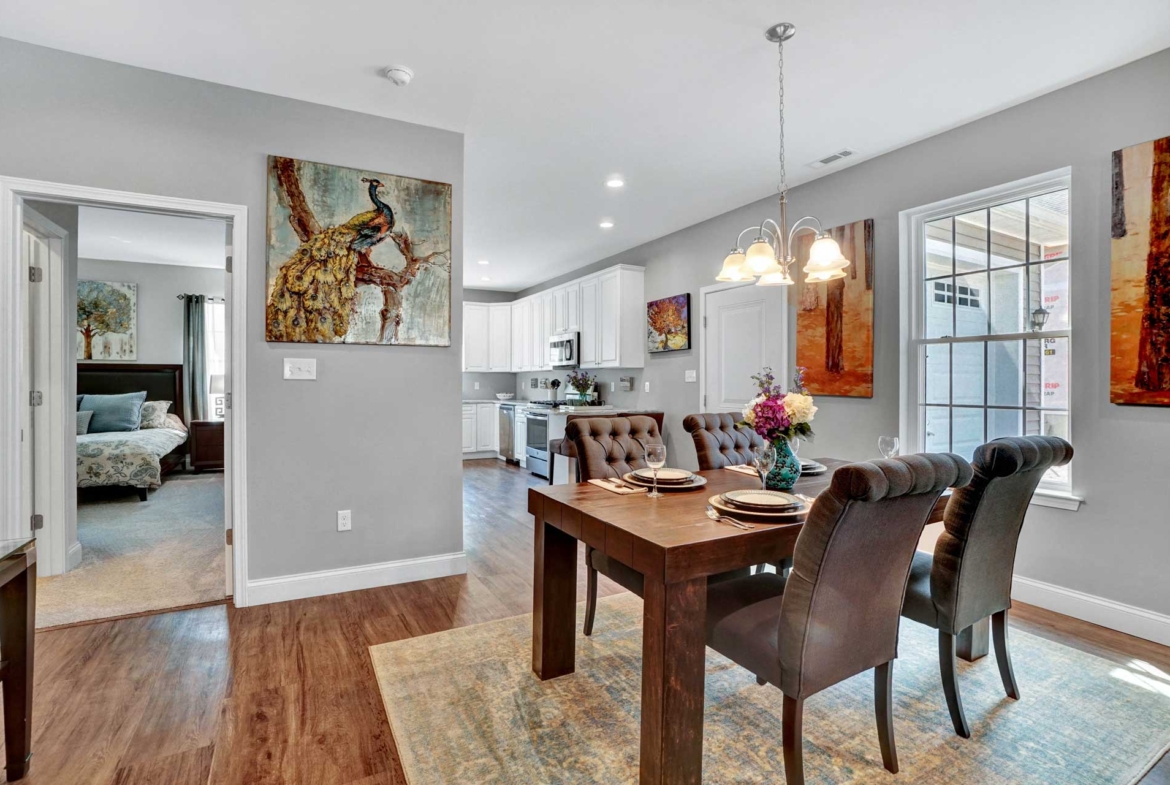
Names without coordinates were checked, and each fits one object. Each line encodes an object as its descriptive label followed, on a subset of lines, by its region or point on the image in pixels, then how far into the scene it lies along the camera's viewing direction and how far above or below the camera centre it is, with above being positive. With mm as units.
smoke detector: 2594 +1470
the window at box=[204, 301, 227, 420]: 7012 +475
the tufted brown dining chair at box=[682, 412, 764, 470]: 2801 -257
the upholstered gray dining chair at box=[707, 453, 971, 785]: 1341 -536
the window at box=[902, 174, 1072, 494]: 2848 +385
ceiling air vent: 3498 +1474
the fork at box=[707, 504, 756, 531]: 1576 -380
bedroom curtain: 6867 +381
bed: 4898 -486
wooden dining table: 1416 -504
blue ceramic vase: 2018 -289
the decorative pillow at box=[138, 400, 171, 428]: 6199 -281
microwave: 6625 +471
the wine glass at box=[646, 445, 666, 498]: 1963 -234
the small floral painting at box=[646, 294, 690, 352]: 5277 +641
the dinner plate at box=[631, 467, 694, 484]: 2123 -330
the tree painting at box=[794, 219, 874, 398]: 3582 +445
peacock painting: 2848 +707
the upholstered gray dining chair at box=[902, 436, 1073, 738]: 1666 -487
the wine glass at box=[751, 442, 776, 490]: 1927 -240
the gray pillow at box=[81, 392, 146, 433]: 5801 -233
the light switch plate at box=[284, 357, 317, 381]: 2883 +105
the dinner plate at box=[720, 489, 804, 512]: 1698 -344
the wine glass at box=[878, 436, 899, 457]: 2115 -209
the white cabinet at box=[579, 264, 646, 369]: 5867 +766
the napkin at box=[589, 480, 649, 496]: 2031 -363
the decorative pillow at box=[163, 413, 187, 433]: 6436 -389
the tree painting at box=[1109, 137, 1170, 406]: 2396 +498
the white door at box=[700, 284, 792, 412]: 4285 +400
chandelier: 2268 +530
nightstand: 6410 -626
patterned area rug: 1629 -1092
